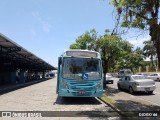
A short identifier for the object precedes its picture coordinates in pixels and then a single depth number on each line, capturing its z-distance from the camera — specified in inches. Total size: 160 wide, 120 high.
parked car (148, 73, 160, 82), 827.9
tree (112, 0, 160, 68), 175.9
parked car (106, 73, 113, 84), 717.5
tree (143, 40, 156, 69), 1687.7
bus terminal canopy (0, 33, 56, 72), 487.3
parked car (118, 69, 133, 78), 1278.0
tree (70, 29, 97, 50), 565.3
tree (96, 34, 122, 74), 504.9
